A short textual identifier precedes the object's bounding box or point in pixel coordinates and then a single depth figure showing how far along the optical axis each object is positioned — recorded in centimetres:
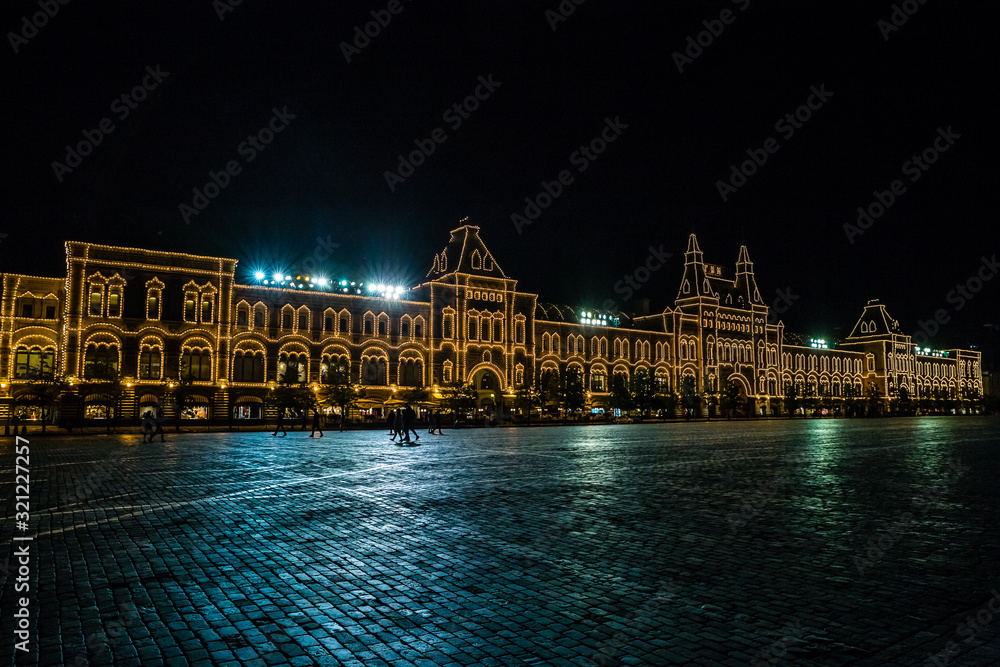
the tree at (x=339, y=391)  5466
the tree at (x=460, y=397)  6126
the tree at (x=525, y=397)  6806
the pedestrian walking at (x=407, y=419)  2812
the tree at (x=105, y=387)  4959
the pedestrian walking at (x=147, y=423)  2849
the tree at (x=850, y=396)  10949
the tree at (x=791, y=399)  9550
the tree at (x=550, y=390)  6800
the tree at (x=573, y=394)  6806
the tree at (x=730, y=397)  8581
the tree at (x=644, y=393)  7325
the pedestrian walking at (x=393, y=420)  3091
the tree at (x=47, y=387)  4584
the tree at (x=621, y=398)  7262
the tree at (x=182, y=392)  5097
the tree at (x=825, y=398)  10475
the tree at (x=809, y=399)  9981
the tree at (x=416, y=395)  6103
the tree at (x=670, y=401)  8175
